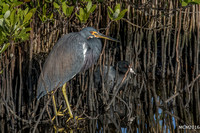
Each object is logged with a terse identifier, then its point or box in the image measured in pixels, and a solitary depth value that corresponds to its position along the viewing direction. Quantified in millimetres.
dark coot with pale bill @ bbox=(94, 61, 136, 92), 11111
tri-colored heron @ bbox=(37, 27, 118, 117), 9070
